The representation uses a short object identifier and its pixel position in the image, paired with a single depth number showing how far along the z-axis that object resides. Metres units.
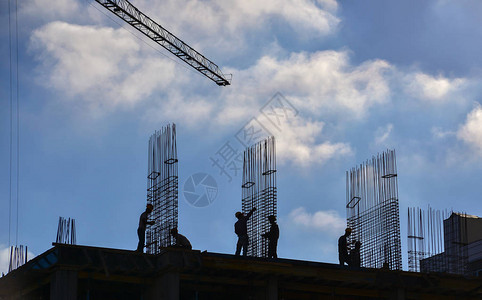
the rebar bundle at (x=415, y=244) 41.19
